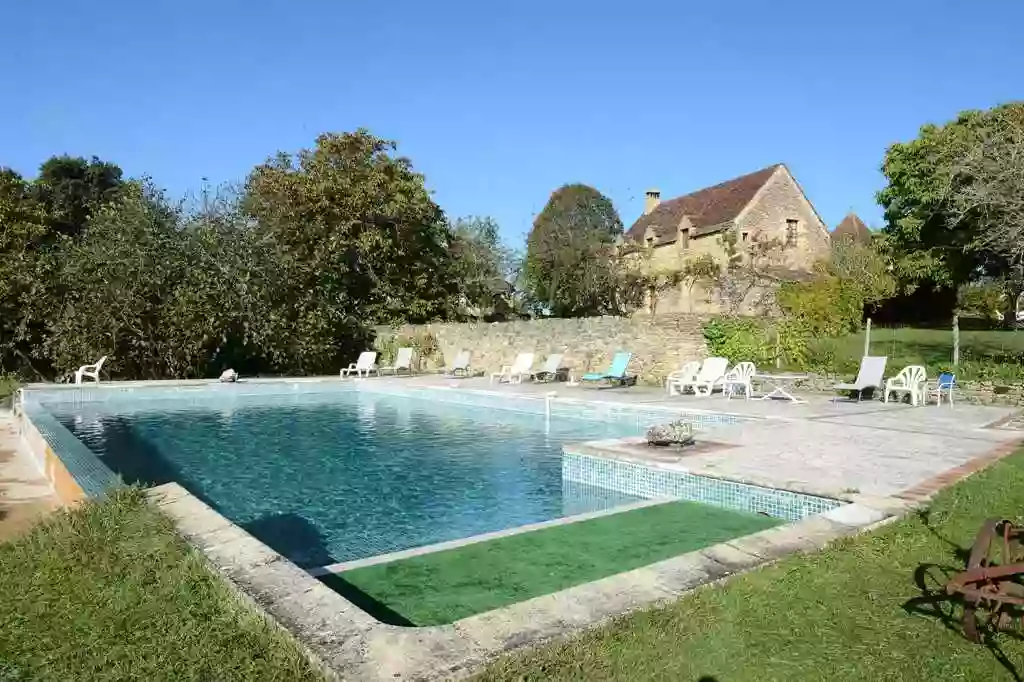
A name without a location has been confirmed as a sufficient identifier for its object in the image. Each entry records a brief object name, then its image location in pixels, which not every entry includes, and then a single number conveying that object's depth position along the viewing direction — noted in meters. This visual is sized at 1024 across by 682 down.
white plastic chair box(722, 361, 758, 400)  13.32
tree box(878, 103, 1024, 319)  24.54
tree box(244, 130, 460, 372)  22.39
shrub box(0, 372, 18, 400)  14.43
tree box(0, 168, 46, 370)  17.05
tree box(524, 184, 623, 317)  28.88
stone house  27.80
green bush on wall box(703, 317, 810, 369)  15.94
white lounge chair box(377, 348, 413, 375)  21.22
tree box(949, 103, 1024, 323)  13.91
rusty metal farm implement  2.78
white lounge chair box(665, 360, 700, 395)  14.27
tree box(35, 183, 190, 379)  16.91
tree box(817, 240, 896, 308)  24.20
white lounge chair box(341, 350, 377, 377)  20.23
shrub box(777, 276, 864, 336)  17.67
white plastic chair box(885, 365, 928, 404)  11.84
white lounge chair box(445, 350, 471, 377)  20.17
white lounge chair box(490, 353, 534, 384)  17.72
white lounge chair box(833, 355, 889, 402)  12.02
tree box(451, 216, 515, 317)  30.72
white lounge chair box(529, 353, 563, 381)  17.50
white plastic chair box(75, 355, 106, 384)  15.49
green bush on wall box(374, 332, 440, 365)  22.58
